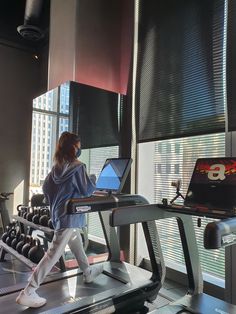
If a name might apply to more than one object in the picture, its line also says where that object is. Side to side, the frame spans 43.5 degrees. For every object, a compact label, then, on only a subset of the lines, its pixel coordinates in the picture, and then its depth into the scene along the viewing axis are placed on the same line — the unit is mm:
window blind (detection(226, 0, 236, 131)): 2877
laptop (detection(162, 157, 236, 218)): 2039
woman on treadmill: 2701
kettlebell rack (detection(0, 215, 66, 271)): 3412
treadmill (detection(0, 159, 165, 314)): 2129
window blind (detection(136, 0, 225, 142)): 3088
